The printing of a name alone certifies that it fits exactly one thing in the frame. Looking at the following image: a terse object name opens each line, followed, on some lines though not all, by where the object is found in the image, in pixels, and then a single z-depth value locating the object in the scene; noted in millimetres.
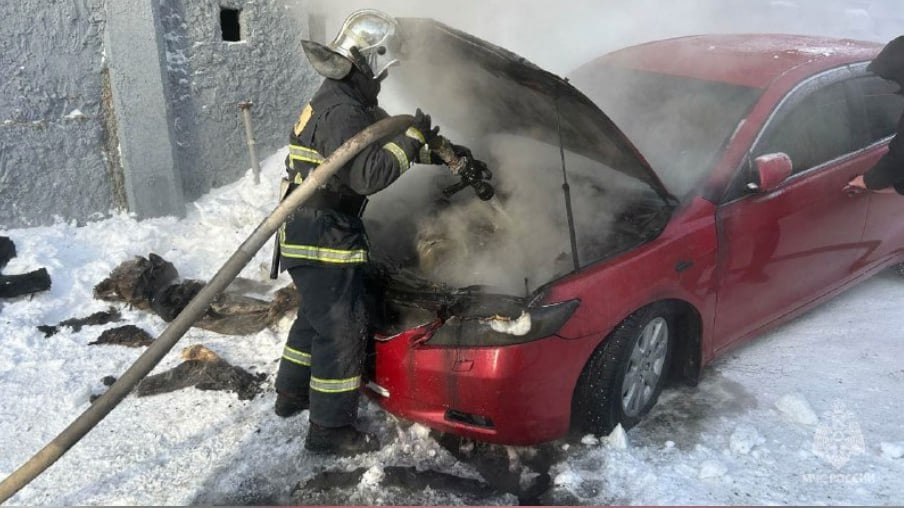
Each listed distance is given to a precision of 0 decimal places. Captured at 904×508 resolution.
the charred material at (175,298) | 4441
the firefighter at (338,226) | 2932
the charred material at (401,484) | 2930
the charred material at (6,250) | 4824
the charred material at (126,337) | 4242
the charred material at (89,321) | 4340
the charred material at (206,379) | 3742
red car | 2832
